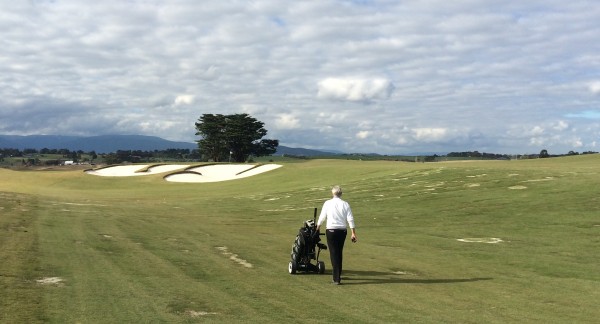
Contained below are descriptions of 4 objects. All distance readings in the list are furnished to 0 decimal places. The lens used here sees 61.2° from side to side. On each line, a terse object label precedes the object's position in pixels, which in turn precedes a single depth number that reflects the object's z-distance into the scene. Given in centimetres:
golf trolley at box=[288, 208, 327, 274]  1501
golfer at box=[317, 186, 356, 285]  1396
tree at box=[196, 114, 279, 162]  13900
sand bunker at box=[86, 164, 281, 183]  8594
